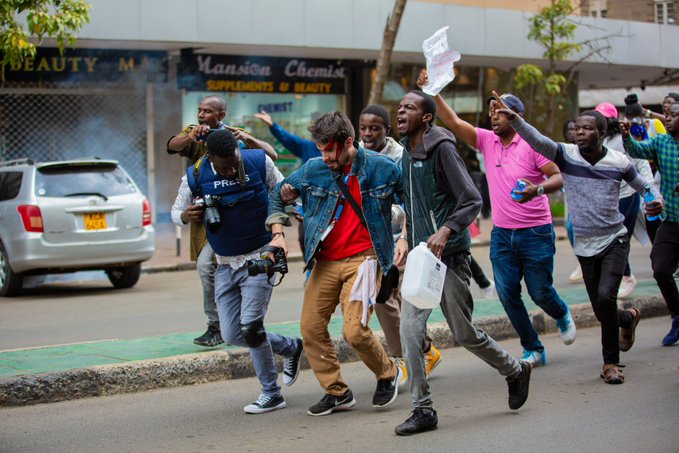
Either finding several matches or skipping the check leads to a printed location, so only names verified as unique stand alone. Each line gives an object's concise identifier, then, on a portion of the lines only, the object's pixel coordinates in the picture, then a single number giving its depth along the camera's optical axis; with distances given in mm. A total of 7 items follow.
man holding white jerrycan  5551
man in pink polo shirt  6949
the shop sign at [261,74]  20484
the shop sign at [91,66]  18500
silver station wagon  12055
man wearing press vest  6207
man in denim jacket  5906
